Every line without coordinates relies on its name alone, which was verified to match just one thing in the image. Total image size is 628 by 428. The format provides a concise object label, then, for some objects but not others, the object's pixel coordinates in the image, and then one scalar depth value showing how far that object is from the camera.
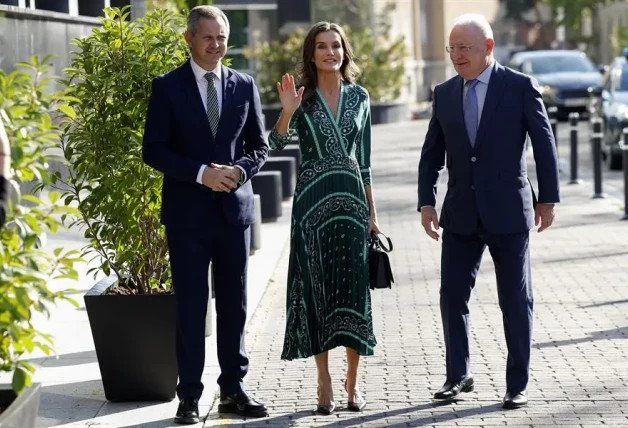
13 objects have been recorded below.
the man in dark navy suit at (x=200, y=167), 12.44
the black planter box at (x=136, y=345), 13.54
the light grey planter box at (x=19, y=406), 8.39
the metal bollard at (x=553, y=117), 44.48
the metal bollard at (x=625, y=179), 29.38
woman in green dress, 12.92
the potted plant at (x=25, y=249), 8.43
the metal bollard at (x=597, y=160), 33.58
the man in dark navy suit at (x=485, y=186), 12.88
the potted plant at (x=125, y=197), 13.56
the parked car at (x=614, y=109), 41.63
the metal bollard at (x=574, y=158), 37.43
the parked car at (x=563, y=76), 66.69
